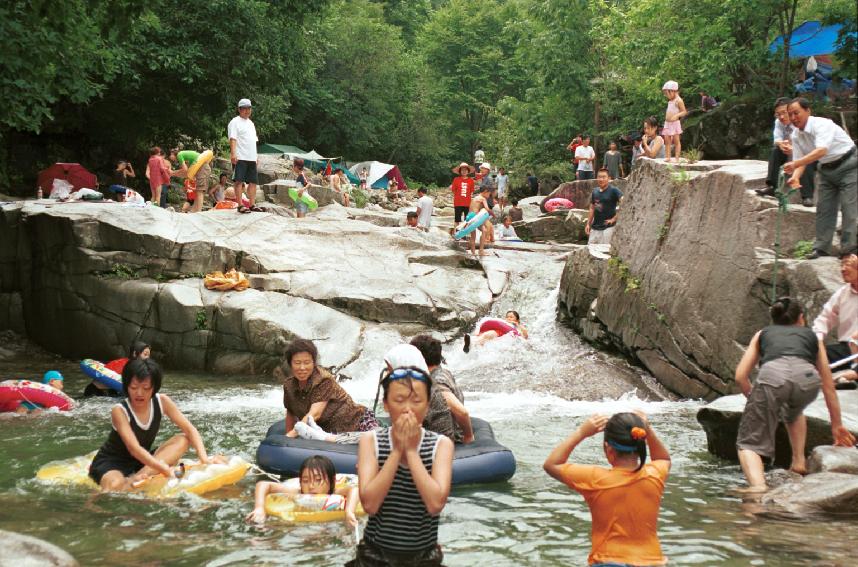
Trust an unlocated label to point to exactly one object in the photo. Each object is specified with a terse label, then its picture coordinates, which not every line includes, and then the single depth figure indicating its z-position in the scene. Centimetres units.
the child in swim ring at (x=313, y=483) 697
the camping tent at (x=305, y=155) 4388
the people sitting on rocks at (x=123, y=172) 2328
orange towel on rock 1622
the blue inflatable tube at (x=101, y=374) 1224
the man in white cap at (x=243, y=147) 1709
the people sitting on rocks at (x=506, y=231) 2402
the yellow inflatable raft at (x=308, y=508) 688
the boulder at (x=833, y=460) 750
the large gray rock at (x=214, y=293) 1579
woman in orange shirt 442
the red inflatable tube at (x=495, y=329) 1549
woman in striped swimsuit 410
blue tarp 2498
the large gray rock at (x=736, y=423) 823
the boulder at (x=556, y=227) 2477
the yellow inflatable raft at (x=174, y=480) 750
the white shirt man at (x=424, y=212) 2378
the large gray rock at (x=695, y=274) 1117
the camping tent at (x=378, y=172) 4688
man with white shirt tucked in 1026
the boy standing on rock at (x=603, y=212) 1828
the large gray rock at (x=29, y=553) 487
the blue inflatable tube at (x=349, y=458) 779
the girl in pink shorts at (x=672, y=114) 1523
